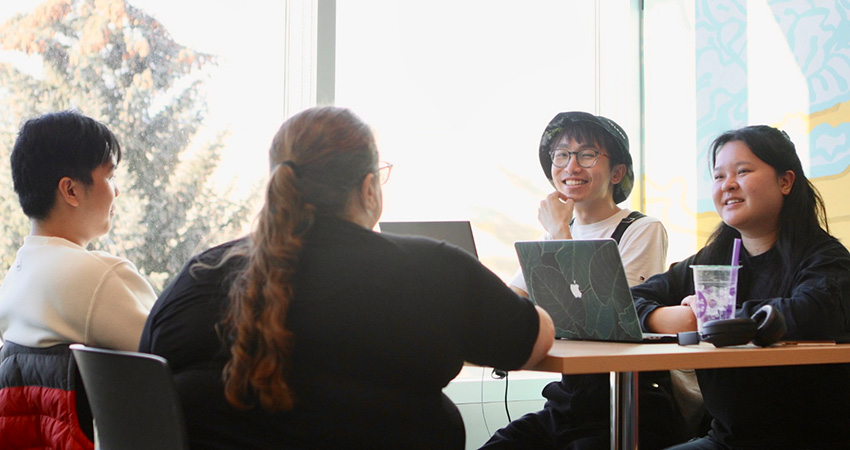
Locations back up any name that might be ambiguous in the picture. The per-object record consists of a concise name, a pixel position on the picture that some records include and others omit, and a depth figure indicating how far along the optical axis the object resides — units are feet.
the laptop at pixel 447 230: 15.52
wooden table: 12.78
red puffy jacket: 13.43
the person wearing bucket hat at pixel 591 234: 14.68
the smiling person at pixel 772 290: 13.70
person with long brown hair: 11.72
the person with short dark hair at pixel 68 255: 13.63
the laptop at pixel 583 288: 13.39
